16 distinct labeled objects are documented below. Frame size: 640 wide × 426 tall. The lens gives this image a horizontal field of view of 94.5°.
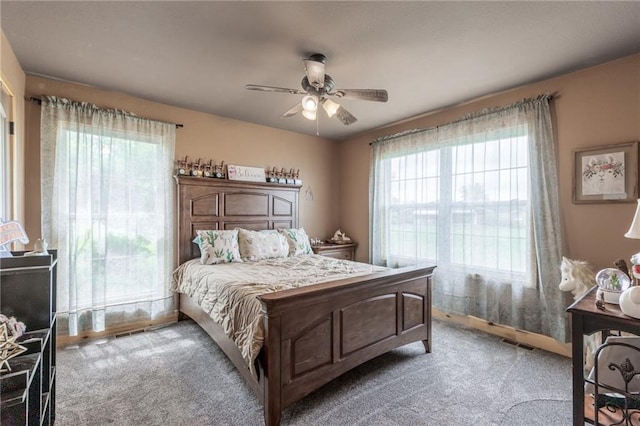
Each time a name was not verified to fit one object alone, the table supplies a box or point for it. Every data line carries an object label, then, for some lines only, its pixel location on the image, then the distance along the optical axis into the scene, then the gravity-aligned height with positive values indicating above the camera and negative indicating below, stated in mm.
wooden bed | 1798 -870
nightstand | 4355 -574
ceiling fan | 2195 +957
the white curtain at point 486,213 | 2760 -5
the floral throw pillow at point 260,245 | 3494 -393
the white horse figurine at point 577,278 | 2408 -537
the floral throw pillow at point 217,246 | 3260 -383
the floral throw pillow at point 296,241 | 3916 -388
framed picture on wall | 2365 +325
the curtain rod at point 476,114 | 2769 +1081
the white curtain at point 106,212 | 2842 +8
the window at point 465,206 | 2965 +82
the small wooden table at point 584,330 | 1411 -588
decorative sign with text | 3957 +545
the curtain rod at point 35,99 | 2750 +1060
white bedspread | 1937 -575
